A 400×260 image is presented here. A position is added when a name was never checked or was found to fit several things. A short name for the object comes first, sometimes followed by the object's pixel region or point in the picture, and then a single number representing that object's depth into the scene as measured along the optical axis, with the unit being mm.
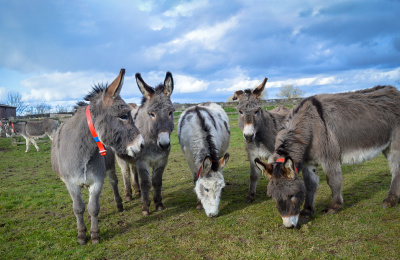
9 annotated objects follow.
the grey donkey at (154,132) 4738
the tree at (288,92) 43772
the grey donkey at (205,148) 4703
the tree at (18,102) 52325
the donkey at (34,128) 17422
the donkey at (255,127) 5457
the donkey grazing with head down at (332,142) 3930
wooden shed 37453
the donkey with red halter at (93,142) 3748
